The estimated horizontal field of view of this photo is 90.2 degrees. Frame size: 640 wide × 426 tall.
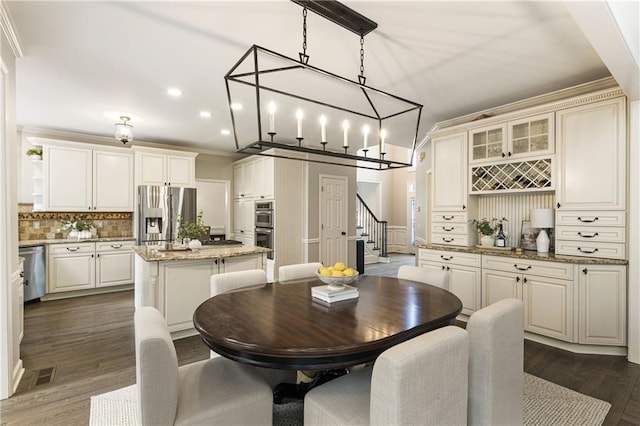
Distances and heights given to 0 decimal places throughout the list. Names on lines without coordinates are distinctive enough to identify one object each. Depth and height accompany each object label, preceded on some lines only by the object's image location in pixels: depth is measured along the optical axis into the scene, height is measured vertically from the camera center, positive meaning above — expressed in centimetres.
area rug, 203 -133
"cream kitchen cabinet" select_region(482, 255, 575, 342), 298 -80
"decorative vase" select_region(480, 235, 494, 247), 384 -37
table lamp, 335 -14
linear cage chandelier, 202 +128
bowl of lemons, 201 -41
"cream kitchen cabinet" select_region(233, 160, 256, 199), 624 +64
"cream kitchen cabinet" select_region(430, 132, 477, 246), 397 +21
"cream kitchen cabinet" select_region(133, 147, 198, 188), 547 +78
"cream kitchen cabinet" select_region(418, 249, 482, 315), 365 -73
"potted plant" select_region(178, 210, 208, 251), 386 -28
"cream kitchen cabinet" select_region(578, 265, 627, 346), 283 -85
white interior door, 598 -16
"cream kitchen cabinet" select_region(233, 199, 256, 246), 618 -19
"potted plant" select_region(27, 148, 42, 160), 488 +89
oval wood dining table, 133 -56
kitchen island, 323 -70
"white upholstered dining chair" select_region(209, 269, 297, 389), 195 -55
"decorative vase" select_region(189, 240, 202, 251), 383 -41
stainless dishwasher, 434 -85
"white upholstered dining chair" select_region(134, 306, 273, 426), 125 -83
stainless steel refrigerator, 539 -2
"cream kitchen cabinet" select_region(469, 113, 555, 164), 331 +79
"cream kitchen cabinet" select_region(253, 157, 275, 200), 560 +60
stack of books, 196 -52
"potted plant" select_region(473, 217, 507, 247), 385 -22
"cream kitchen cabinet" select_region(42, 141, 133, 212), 488 +53
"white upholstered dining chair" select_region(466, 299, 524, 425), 142 -69
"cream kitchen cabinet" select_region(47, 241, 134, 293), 473 -85
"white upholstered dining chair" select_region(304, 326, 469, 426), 105 -62
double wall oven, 559 -24
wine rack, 333 +38
